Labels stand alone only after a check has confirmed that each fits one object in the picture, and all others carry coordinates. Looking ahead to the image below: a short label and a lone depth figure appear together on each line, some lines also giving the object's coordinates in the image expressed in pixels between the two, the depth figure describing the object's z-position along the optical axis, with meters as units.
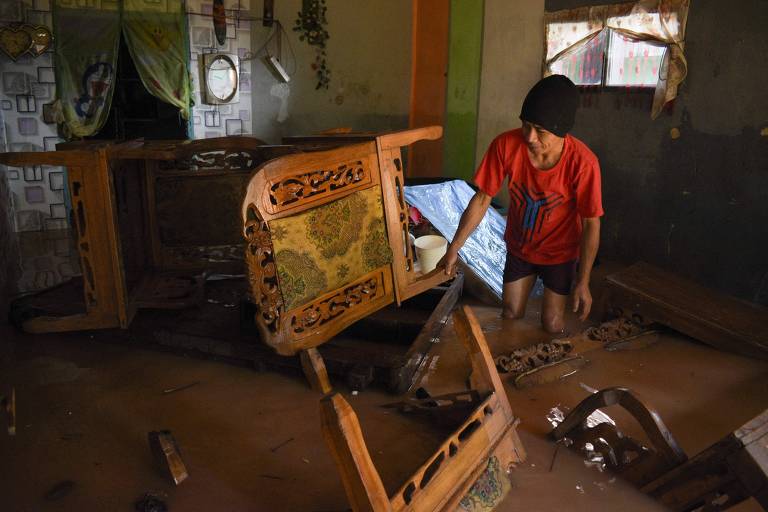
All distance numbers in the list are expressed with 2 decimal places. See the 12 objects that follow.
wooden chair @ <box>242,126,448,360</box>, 2.75
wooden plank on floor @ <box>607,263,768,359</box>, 3.73
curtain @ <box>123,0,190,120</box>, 7.08
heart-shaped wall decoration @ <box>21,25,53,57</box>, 6.59
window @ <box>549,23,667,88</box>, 5.40
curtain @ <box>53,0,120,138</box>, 6.78
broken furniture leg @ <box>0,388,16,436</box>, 2.73
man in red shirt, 3.15
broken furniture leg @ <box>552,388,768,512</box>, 1.90
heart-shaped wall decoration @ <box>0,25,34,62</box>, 6.48
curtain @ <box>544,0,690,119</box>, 5.06
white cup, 4.62
